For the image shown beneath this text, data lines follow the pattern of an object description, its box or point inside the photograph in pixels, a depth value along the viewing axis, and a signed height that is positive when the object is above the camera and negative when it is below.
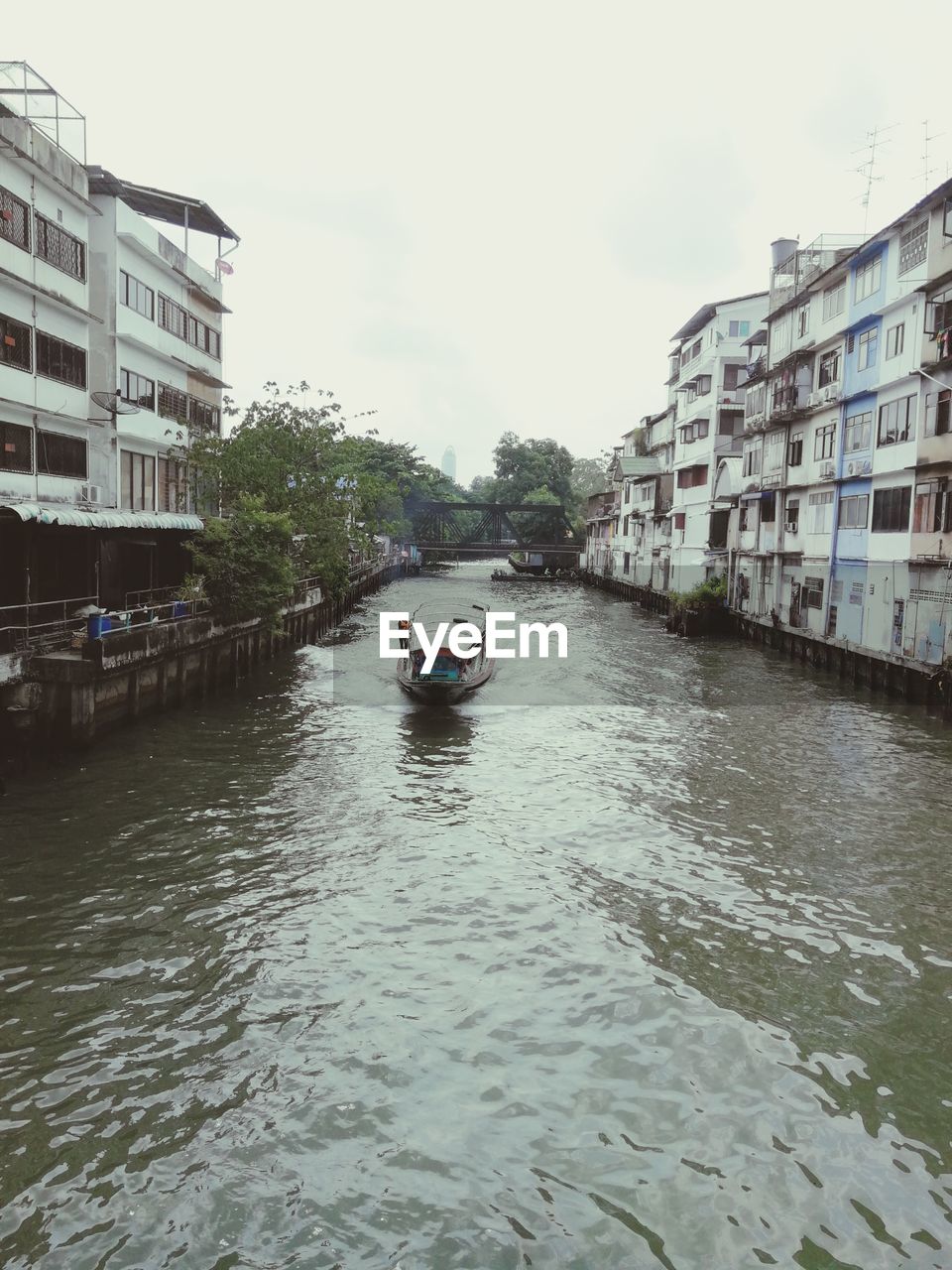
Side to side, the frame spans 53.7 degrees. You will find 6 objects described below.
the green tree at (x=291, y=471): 41.59 +2.73
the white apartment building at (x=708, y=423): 60.97 +8.26
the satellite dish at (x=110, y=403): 34.34 +4.57
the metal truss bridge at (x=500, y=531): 112.94 +1.35
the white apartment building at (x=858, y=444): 31.22 +4.42
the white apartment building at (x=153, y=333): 34.97 +8.23
